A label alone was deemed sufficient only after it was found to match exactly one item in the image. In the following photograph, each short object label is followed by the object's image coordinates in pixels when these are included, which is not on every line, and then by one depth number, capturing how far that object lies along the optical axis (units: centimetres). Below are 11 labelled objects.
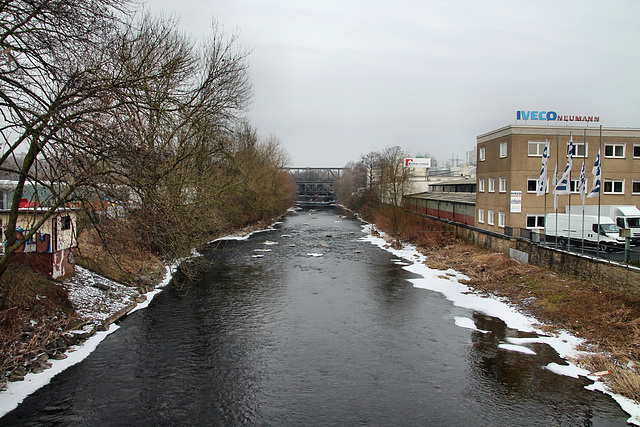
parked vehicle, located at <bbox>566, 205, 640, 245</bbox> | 2228
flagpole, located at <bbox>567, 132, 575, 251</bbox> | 1996
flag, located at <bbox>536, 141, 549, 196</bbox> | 2222
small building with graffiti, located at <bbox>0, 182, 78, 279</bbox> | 1527
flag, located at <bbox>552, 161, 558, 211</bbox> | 2199
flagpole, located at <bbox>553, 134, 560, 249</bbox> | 2292
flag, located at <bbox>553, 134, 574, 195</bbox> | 2002
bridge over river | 12688
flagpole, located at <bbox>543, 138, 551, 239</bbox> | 2241
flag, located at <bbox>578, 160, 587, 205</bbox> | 1945
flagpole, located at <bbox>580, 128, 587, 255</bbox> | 1972
